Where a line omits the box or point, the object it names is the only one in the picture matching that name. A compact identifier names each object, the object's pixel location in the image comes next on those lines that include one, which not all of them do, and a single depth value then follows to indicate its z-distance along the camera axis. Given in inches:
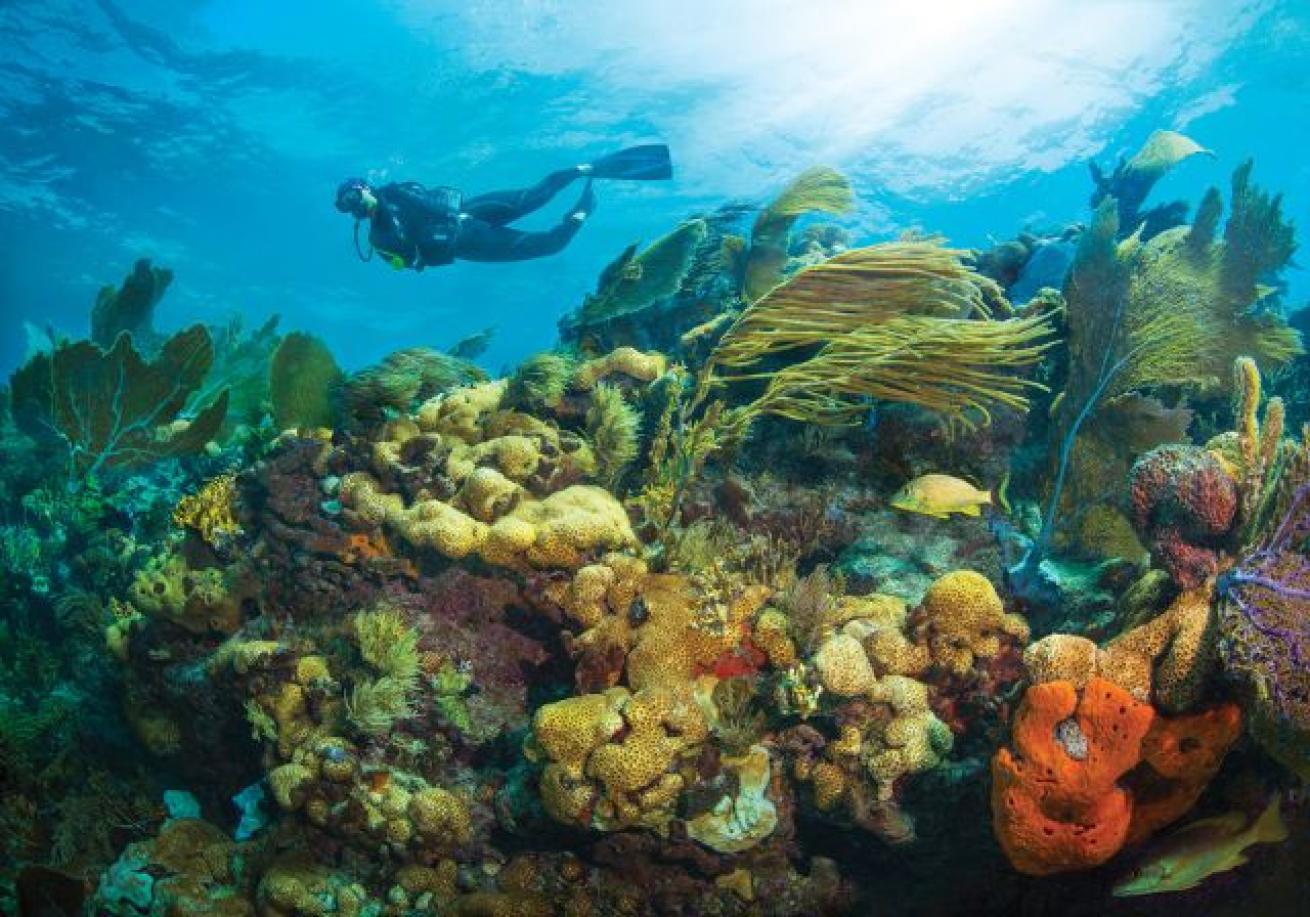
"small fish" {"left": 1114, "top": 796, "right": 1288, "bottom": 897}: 100.6
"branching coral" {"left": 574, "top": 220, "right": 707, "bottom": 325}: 252.4
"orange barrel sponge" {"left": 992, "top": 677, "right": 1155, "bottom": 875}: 94.0
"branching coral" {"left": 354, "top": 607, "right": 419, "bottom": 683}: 151.5
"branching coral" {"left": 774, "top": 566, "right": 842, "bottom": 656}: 145.5
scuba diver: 306.3
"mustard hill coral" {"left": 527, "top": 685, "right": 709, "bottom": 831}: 122.0
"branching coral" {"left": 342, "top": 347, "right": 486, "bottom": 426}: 216.1
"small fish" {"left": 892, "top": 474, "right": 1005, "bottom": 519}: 148.7
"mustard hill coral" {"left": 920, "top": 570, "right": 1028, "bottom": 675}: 135.4
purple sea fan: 82.7
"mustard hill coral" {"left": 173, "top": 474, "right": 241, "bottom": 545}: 210.5
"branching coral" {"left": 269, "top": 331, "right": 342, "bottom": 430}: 236.4
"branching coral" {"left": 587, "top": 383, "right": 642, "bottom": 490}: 205.8
